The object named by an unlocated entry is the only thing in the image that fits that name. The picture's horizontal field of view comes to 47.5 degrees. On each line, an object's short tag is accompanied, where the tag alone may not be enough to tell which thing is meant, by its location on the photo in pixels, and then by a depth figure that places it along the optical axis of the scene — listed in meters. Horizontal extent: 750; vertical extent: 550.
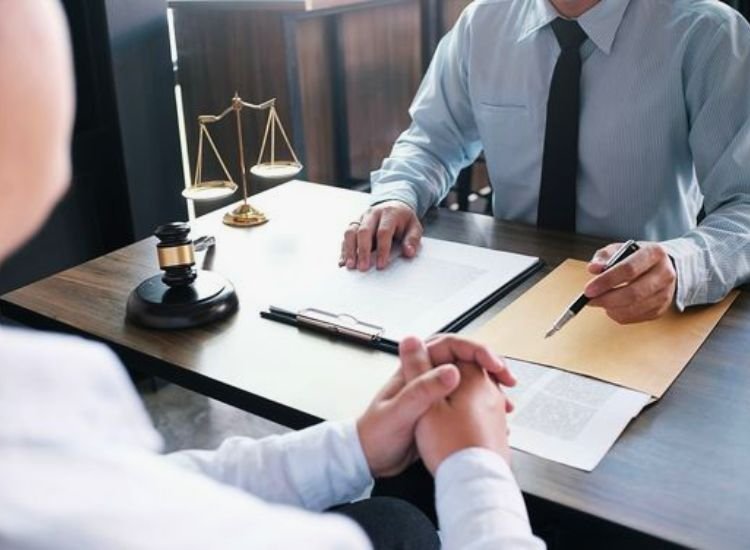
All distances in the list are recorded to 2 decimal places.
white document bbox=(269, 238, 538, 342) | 1.21
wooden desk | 0.83
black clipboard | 1.16
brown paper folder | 1.05
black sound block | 1.24
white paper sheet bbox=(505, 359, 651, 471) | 0.91
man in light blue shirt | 1.29
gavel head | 1.31
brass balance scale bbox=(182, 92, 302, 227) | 1.67
